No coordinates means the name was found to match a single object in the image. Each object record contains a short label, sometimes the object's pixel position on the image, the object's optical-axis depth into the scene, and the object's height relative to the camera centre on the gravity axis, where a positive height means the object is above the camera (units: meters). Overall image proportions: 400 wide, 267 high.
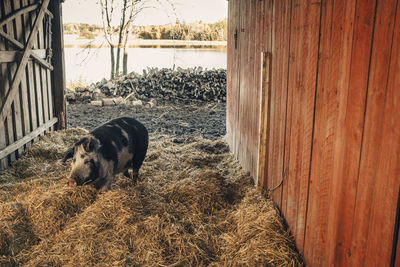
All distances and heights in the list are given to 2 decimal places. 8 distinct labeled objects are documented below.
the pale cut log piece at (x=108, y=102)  12.25 -1.47
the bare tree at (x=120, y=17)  18.09 +2.32
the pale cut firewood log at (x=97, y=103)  12.10 -1.50
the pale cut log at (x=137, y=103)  12.38 -1.51
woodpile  13.07 -1.04
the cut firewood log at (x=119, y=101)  12.44 -1.45
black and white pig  4.28 -1.24
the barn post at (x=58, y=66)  7.84 -0.15
